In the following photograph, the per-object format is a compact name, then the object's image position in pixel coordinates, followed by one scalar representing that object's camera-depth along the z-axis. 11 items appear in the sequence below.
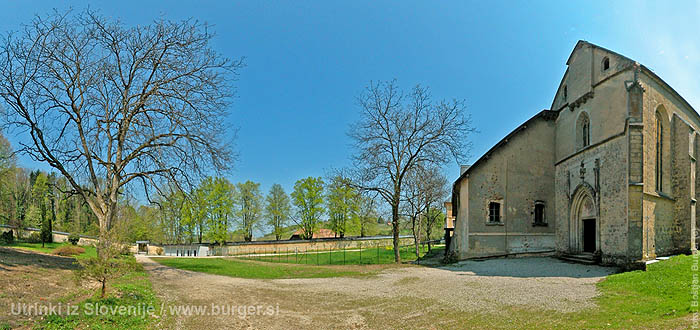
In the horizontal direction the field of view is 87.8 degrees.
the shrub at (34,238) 35.22
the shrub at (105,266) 9.02
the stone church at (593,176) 16.77
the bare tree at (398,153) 23.95
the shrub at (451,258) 23.12
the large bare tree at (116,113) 16.61
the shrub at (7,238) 30.45
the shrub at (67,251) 26.44
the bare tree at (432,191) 29.14
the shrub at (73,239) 35.99
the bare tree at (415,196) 29.30
